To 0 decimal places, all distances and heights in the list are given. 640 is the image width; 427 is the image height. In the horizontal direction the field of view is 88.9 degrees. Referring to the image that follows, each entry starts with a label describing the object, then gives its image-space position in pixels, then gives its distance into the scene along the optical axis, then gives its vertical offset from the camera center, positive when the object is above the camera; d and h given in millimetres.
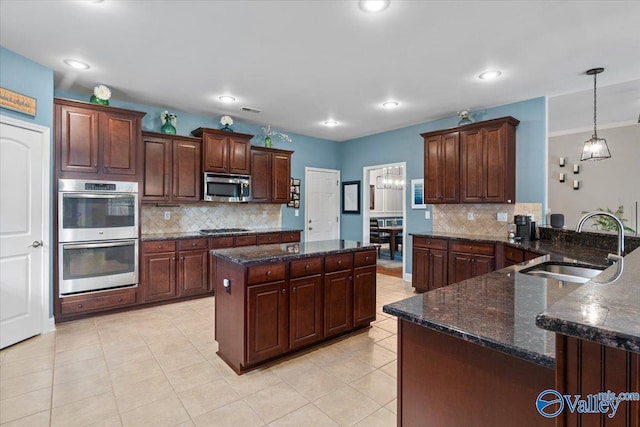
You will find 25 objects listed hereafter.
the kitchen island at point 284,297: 2473 -708
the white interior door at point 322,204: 6422 +200
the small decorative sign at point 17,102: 2863 +1021
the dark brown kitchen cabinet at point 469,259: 3947 -567
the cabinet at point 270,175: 5277 +652
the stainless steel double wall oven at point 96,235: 3486 -239
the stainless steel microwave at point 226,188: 4660 +390
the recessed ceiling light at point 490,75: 3354 +1463
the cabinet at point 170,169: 4250 +613
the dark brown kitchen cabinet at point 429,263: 4414 -688
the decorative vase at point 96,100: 3697 +1290
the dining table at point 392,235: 7617 -505
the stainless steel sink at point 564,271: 2064 -375
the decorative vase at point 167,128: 4465 +1177
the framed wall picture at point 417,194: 5398 +335
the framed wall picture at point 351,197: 6602 +346
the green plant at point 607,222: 5227 -124
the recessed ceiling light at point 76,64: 3145 +1475
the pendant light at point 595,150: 3494 +696
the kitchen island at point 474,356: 1016 -498
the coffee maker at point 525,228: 3852 -166
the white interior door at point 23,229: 2934 -149
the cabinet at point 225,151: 4652 +933
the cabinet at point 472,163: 4141 +694
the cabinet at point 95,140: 3475 +831
